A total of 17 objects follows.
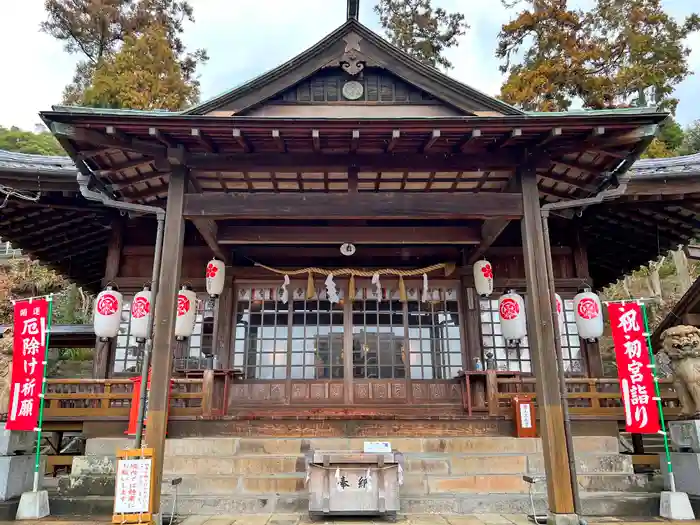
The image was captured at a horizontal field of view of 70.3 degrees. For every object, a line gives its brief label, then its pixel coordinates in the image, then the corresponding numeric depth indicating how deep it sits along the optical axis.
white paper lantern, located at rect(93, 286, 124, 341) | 9.69
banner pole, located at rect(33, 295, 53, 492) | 7.22
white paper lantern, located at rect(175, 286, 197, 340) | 9.85
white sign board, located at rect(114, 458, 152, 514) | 5.79
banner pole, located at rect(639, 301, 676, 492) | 7.07
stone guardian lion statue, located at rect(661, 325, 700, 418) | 7.39
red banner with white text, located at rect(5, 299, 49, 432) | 7.32
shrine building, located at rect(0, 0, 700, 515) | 6.69
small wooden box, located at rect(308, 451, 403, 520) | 6.32
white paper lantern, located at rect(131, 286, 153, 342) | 9.56
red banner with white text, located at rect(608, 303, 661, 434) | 7.27
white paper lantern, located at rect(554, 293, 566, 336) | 11.03
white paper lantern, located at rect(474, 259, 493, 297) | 10.28
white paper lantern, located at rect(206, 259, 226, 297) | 10.09
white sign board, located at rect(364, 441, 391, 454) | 6.49
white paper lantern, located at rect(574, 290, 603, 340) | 9.91
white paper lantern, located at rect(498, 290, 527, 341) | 10.01
